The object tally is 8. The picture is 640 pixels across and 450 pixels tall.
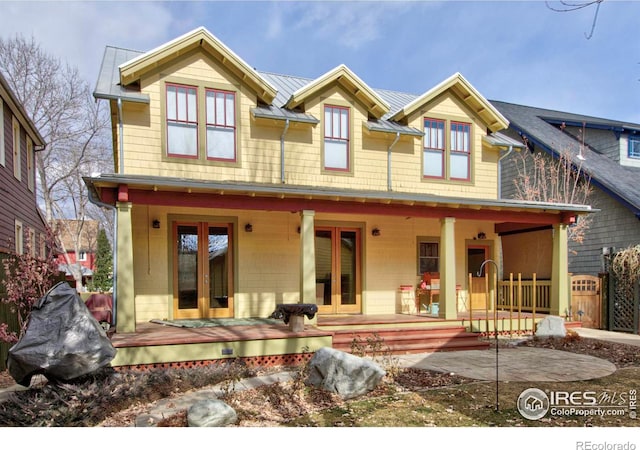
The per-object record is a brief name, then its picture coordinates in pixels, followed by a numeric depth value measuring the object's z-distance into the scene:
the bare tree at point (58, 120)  19.83
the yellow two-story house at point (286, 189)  9.30
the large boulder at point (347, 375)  5.75
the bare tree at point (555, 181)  15.52
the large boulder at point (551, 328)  10.26
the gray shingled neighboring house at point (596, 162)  13.87
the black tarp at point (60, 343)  5.29
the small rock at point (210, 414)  4.61
